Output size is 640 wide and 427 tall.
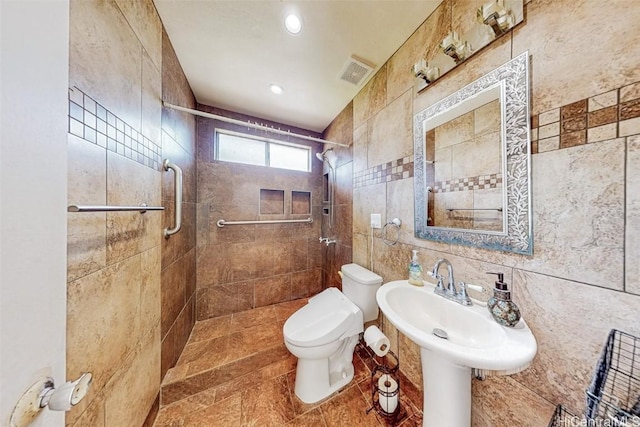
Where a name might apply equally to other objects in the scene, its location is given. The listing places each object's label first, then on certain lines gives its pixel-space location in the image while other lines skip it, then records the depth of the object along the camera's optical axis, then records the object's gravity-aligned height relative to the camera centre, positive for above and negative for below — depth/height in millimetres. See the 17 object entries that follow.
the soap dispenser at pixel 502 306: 734 -360
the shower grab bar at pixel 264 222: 2069 -94
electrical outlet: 1548 -58
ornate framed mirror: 798 +245
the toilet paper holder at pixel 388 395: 1145 -1099
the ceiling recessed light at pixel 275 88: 1740 +1144
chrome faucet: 915 -381
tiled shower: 618 +64
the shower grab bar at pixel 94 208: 537 +15
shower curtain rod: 1287 +735
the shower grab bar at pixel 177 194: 1245 +128
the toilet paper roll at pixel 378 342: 1224 -817
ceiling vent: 1466 +1138
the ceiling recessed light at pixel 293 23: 1157 +1165
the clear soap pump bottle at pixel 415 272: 1133 -349
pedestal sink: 614 -480
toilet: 1227 -778
